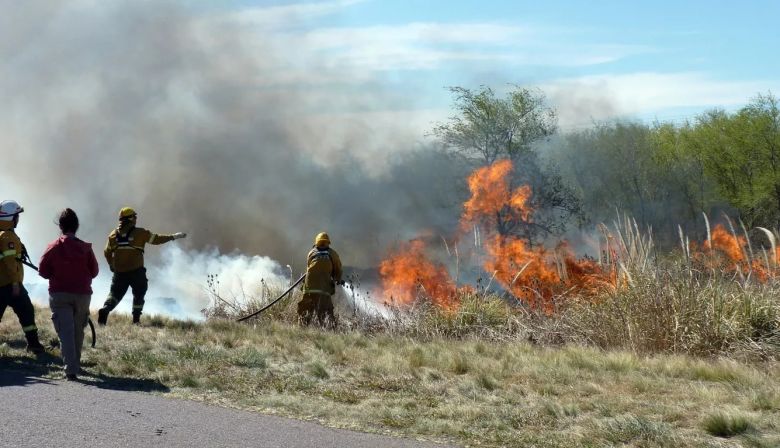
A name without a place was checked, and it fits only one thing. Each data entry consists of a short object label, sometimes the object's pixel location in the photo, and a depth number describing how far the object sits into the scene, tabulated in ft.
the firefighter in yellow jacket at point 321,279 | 42.29
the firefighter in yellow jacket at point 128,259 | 39.29
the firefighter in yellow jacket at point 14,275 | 30.99
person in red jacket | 27.45
